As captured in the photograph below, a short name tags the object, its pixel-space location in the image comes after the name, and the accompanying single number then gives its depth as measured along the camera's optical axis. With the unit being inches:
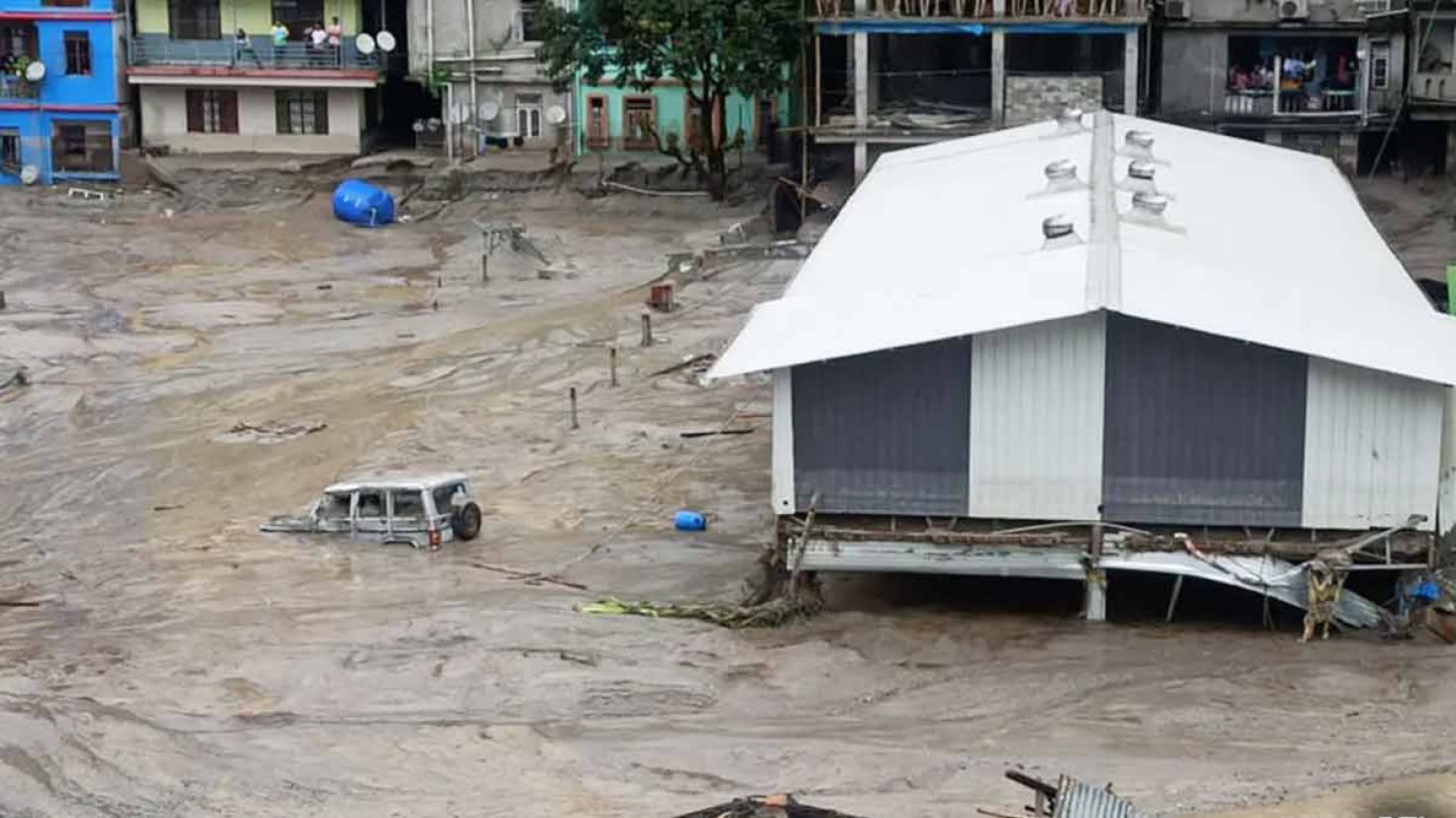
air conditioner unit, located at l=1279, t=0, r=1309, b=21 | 2321.6
